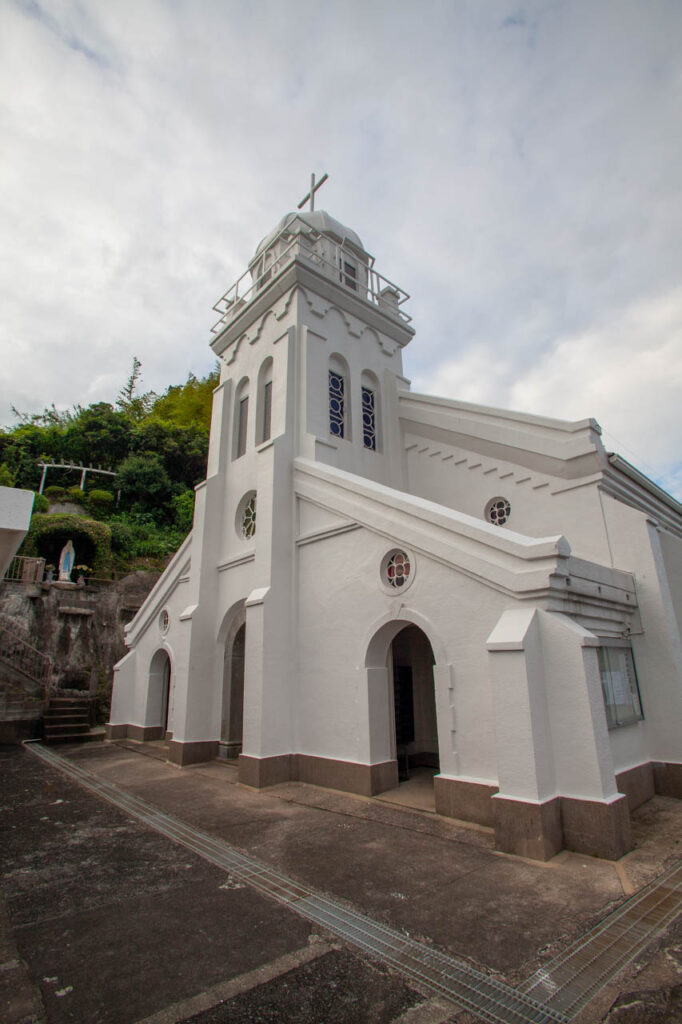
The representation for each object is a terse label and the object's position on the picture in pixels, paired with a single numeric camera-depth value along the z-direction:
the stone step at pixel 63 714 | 16.09
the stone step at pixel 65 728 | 15.62
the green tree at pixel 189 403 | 44.59
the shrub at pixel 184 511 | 33.22
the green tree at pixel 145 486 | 33.97
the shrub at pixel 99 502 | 32.06
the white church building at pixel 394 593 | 6.15
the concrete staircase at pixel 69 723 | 15.62
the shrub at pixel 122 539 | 28.47
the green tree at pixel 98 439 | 35.81
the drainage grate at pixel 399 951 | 3.21
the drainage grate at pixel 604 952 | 3.36
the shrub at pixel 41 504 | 28.41
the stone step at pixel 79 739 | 15.43
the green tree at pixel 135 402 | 49.28
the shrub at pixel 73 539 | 24.59
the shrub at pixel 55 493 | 31.39
